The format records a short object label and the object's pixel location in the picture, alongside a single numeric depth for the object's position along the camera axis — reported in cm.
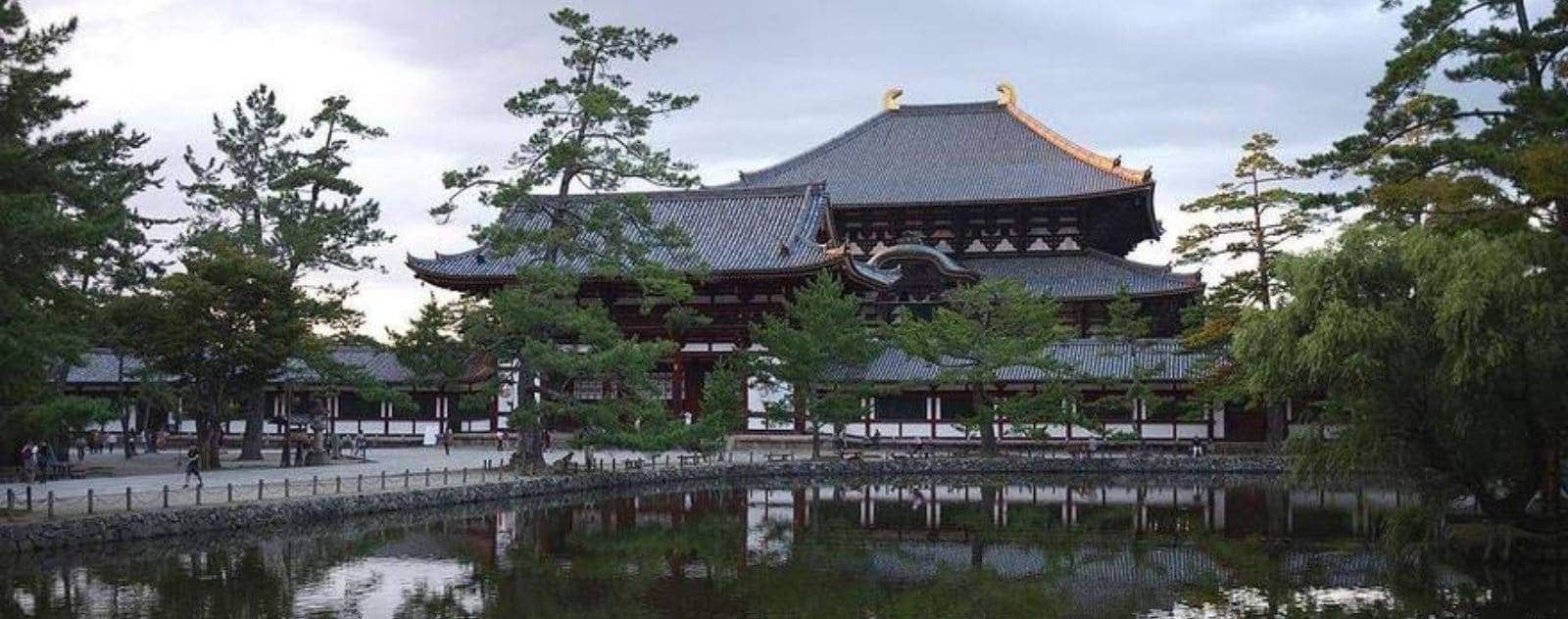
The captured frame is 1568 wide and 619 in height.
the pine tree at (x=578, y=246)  3828
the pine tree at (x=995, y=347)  4831
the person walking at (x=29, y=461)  3528
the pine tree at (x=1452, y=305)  2145
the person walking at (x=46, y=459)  3550
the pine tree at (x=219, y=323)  3853
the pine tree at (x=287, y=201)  5112
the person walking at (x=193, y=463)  3322
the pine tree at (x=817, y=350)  4803
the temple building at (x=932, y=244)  5325
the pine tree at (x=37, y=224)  2295
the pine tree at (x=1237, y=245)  4759
